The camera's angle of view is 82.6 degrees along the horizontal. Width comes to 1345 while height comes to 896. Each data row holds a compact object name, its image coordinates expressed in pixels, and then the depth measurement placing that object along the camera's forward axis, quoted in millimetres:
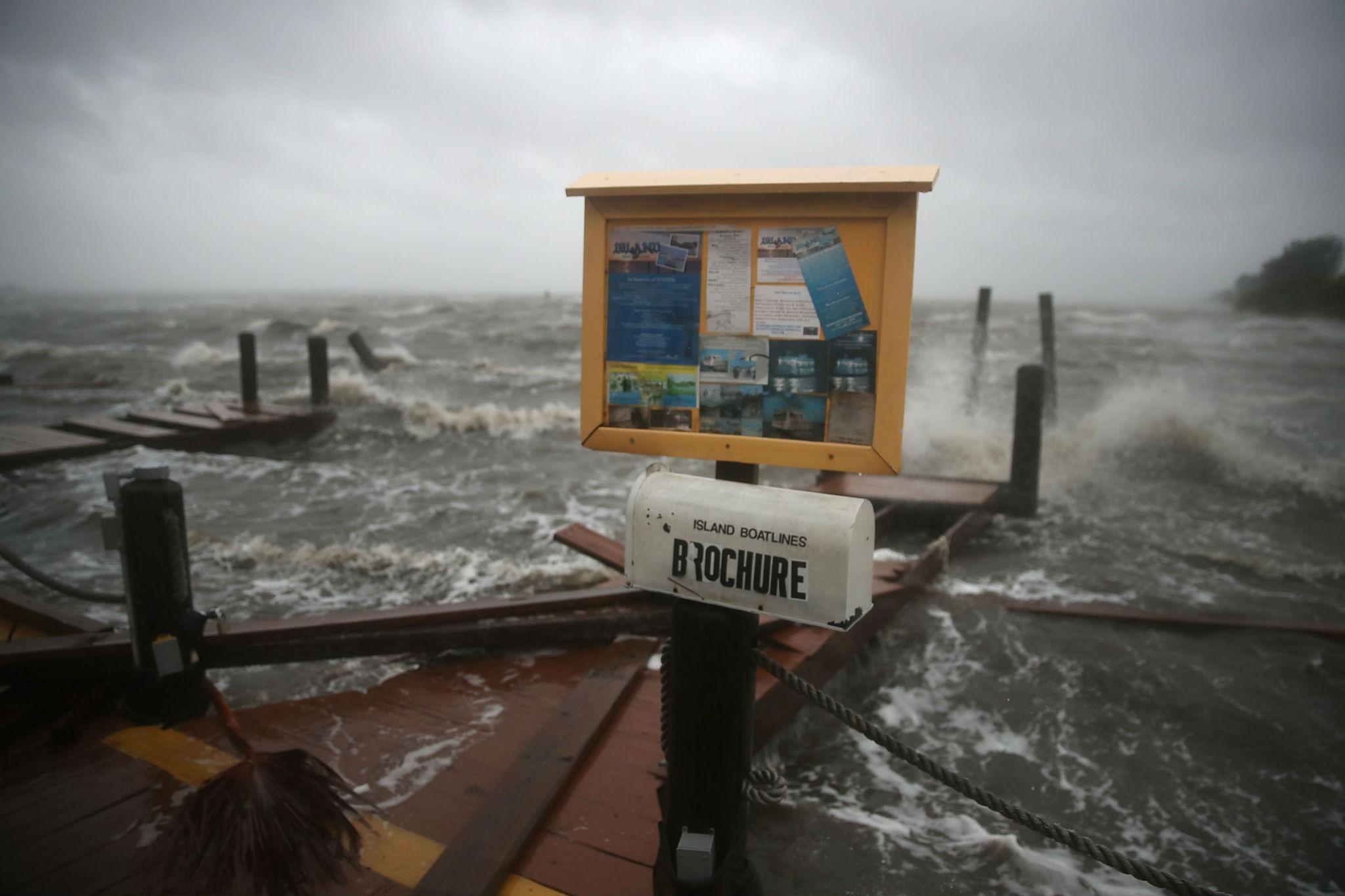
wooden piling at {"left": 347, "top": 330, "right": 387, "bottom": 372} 20891
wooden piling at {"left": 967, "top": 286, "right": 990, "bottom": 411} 16422
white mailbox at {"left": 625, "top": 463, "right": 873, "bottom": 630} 1622
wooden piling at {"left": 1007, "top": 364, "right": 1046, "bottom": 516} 8008
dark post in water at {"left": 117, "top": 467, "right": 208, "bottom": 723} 3123
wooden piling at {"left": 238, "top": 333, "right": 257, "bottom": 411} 13828
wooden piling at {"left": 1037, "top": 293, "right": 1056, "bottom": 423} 14570
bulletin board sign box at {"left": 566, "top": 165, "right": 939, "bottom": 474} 1665
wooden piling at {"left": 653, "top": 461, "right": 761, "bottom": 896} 1827
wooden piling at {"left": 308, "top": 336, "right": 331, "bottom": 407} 14734
